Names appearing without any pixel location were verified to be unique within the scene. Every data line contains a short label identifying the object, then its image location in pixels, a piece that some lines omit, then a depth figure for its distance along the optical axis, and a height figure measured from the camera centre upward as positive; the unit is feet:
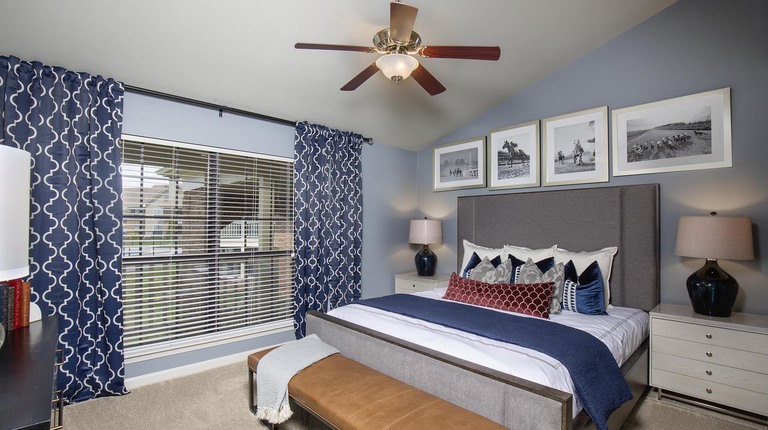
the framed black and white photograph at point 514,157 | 12.48 +2.26
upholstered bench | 5.15 -2.93
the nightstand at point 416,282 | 13.71 -2.49
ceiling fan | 6.56 +3.34
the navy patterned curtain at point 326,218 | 12.35 +0.04
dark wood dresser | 2.60 -1.48
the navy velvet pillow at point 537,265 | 10.47 -1.38
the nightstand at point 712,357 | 7.50 -3.10
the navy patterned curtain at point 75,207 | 7.86 +0.30
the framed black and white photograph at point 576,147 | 11.00 +2.29
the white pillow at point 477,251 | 12.14 -1.15
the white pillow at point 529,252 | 11.07 -1.07
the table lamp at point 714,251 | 7.99 -0.74
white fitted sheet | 5.60 -2.35
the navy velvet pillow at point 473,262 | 11.81 -1.46
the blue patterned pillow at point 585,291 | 9.05 -1.88
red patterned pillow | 8.60 -1.98
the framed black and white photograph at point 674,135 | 9.11 +2.29
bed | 5.29 -1.99
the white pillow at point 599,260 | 10.00 -1.18
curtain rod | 9.33 +3.34
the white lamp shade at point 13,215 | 3.30 +0.04
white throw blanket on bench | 6.64 -2.97
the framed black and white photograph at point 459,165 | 14.05 +2.21
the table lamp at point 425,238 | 14.57 -0.79
